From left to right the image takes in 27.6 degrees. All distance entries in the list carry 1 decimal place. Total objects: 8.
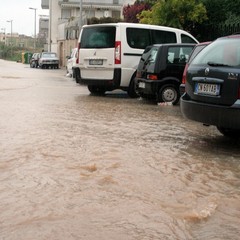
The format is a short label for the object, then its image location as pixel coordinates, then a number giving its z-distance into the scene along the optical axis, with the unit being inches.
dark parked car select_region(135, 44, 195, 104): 462.9
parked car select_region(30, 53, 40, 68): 1862.2
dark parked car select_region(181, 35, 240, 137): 242.5
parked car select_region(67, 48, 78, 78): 1053.2
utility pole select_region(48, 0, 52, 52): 2302.3
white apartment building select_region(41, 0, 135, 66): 2348.4
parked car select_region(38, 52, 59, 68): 1724.4
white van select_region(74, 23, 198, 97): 517.7
